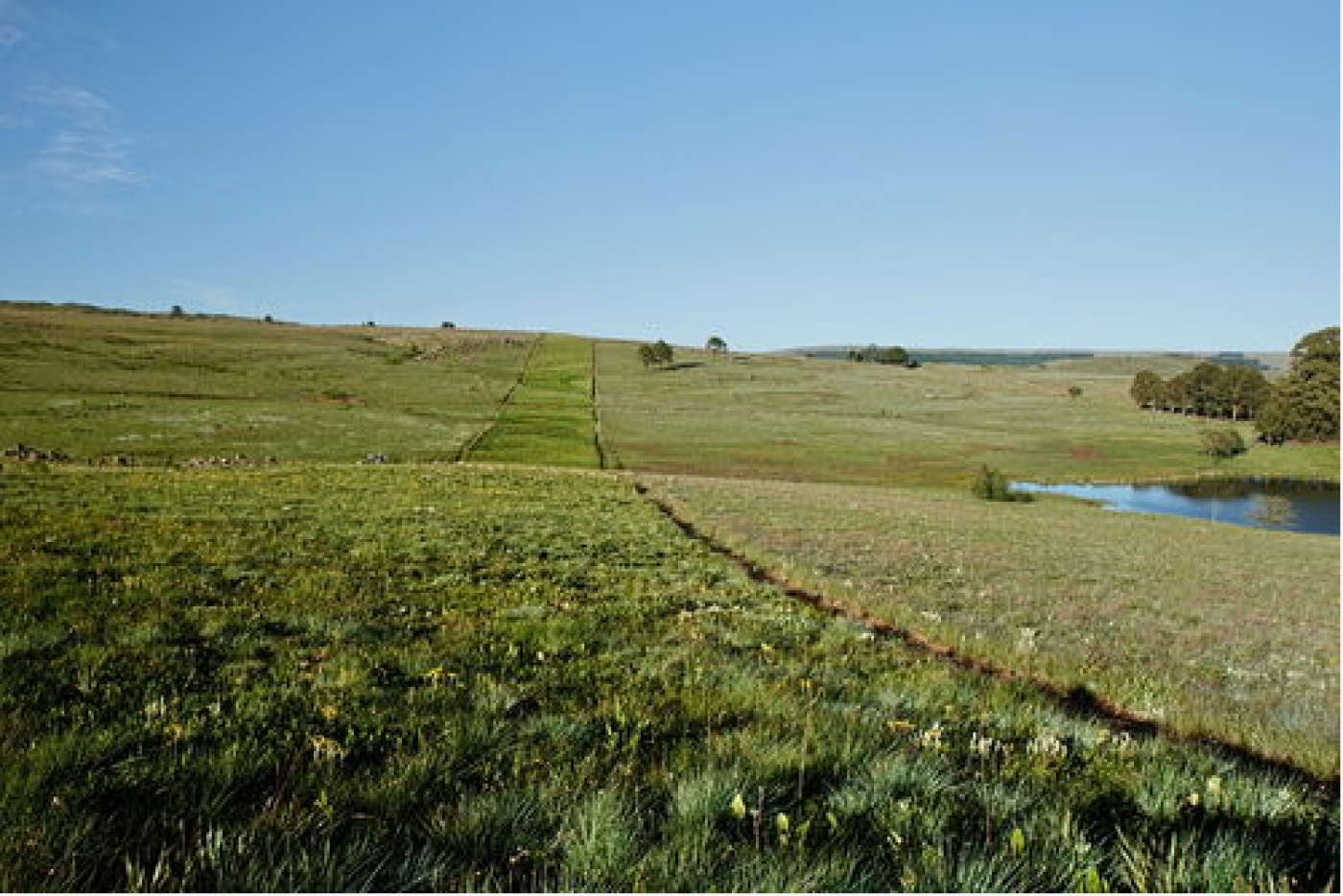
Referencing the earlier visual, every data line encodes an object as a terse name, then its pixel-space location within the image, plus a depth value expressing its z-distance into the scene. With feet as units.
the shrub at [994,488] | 212.02
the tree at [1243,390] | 444.14
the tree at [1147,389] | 503.28
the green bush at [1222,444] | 349.41
